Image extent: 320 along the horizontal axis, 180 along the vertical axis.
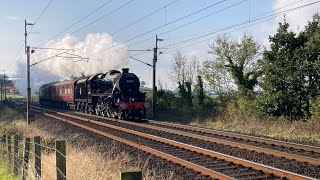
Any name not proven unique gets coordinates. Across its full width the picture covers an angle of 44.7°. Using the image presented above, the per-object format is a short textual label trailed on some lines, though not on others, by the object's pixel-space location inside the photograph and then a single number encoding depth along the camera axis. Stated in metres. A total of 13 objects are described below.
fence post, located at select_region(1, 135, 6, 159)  13.05
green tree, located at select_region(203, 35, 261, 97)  34.16
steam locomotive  26.53
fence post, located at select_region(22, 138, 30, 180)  8.29
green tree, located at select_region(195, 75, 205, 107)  32.57
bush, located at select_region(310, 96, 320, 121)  17.59
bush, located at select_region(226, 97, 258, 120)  22.77
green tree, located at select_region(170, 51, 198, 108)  33.72
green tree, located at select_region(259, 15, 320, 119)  19.86
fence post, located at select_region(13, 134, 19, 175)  9.89
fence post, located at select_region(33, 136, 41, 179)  7.51
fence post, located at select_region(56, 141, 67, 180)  6.21
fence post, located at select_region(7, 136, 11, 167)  11.00
